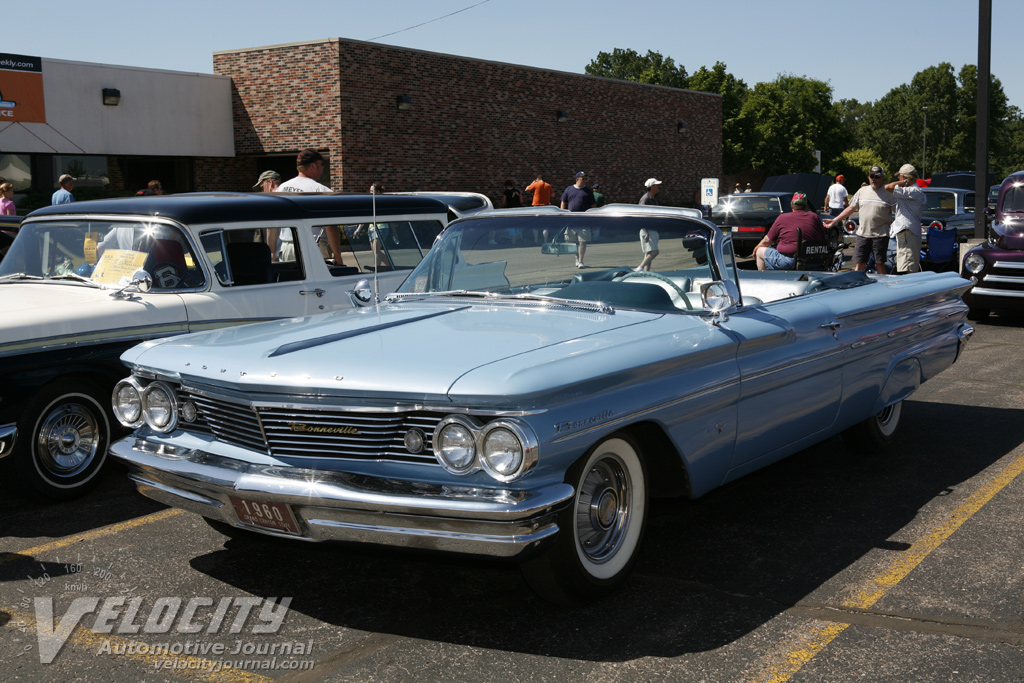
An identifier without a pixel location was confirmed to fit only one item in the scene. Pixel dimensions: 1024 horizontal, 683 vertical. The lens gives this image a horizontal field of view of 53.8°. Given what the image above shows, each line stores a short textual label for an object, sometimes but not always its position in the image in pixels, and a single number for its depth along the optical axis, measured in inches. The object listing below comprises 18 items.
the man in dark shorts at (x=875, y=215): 483.5
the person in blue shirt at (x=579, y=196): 680.4
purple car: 467.2
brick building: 1053.2
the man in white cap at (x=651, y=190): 667.1
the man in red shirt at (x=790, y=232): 466.6
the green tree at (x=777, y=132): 3125.0
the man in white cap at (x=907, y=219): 493.4
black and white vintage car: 211.3
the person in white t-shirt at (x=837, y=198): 835.4
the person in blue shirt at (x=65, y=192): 536.1
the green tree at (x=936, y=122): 4532.5
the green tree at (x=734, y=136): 2987.2
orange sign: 901.2
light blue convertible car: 134.4
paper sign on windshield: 240.8
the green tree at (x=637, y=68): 3739.9
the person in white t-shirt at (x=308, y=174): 350.6
